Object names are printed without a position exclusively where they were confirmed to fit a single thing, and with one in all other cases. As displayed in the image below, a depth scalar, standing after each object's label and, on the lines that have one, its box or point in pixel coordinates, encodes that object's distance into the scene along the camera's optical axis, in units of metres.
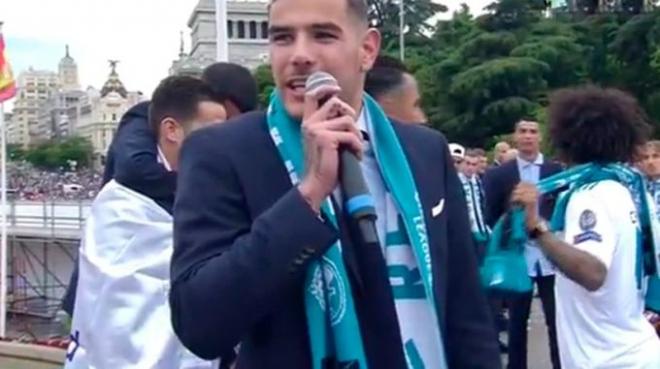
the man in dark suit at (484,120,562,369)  8.23
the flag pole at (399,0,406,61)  47.47
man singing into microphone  2.18
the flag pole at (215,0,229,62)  11.80
